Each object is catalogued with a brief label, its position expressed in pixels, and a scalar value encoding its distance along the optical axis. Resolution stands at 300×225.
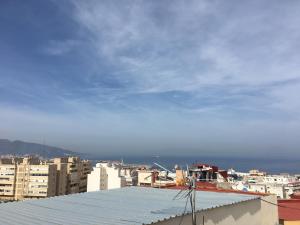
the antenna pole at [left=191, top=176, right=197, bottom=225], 7.35
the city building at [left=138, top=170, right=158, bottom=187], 62.20
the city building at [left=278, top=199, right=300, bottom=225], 16.75
